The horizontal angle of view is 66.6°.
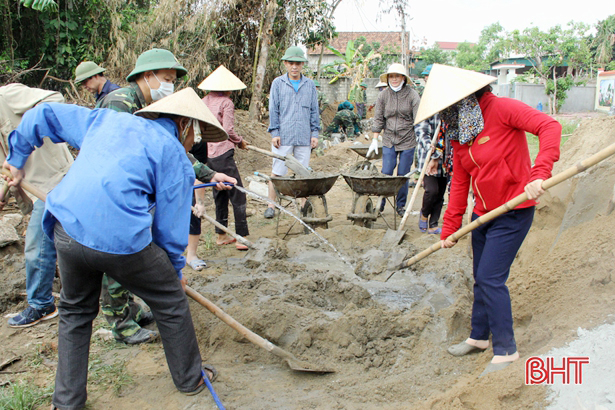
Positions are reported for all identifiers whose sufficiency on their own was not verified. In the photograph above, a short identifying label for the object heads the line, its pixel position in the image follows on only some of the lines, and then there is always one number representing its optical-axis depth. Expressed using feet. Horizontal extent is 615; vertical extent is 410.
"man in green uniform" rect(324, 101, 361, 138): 49.85
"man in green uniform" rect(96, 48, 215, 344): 9.59
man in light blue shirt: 20.11
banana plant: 67.26
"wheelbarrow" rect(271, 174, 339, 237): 17.29
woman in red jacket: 8.45
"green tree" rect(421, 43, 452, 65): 114.88
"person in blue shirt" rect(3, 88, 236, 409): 6.97
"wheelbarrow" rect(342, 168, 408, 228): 17.84
